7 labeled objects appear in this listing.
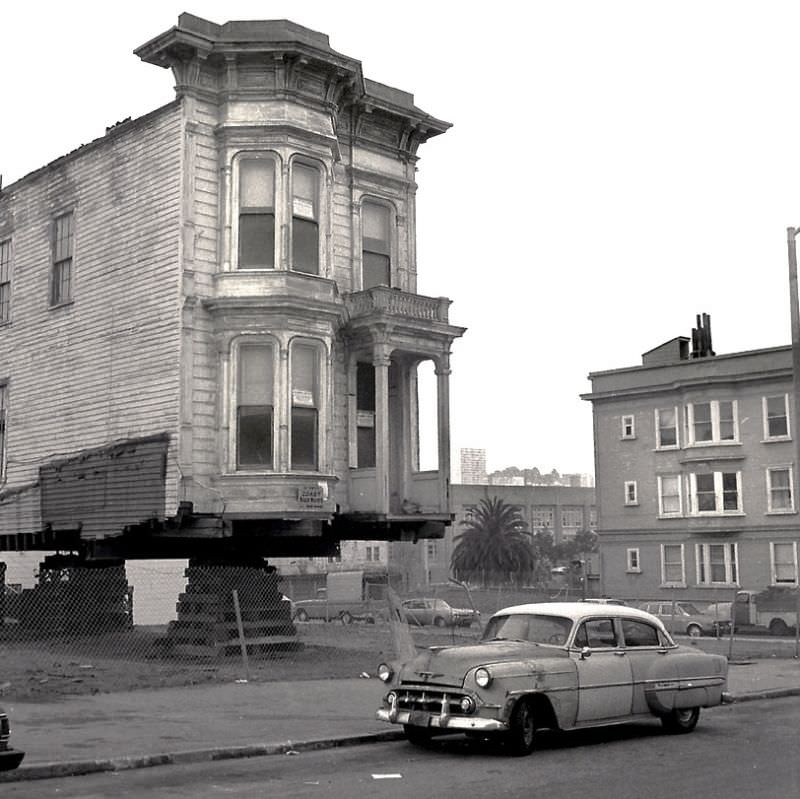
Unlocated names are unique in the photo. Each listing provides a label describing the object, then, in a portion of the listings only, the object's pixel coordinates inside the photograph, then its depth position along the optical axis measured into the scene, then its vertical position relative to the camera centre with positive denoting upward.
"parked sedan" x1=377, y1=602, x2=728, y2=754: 11.59 -1.28
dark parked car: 9.89 -1.62
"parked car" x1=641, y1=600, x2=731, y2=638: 40.50 -2.15
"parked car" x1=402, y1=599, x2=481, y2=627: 43.28 -1.95
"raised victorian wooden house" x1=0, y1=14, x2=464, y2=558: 21.31 +4.82
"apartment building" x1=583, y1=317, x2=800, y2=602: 49.25 +4.02
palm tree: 91.94 +1.32
